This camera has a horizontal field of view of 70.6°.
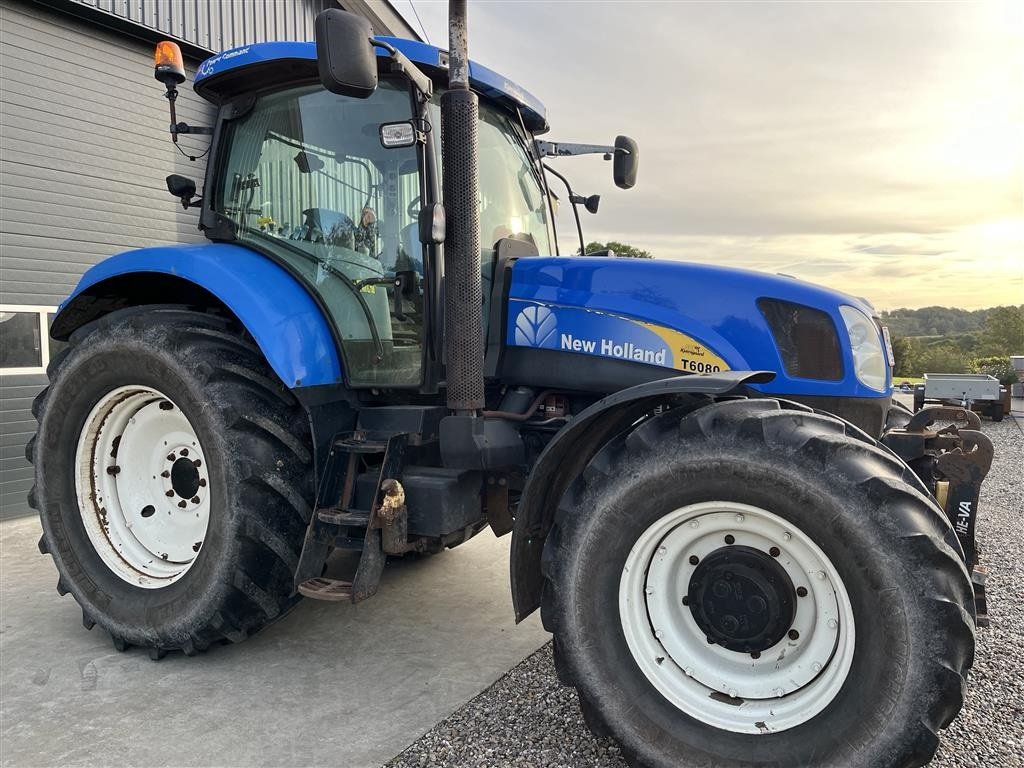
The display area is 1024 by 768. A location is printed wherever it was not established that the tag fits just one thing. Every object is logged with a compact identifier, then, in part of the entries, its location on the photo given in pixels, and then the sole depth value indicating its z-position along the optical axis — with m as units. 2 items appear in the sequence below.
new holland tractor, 1.96
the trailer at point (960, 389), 11.00
